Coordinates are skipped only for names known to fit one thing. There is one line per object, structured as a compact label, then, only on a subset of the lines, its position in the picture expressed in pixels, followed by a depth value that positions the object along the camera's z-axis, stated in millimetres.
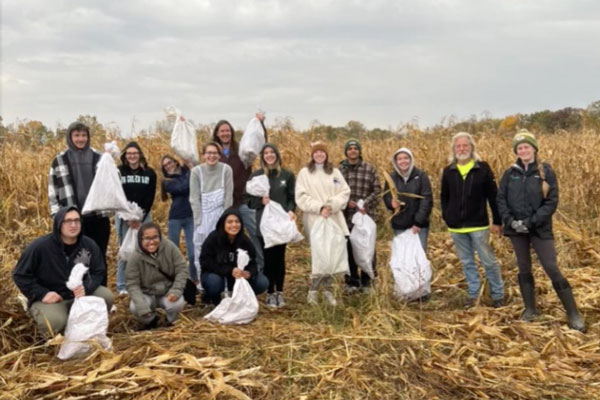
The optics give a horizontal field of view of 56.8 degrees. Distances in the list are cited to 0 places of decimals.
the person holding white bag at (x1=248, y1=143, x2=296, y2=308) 5270
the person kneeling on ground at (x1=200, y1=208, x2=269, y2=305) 4945
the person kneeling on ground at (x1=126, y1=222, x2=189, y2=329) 4605
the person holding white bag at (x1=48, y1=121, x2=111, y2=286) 4910
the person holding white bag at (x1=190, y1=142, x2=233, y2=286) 5309
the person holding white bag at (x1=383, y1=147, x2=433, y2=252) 5301
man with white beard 5004
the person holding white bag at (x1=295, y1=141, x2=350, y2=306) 5148
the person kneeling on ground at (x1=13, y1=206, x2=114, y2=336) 4086
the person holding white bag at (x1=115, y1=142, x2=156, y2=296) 5379
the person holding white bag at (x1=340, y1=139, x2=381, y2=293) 5508
